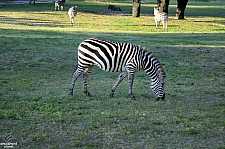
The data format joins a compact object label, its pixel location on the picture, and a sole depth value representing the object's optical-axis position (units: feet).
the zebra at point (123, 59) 34.96
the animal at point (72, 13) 109.00
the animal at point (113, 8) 164.35
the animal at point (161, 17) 106.11
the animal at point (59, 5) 158.79
